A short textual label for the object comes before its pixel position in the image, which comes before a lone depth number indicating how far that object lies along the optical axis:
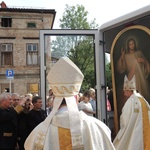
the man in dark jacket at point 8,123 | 5.50
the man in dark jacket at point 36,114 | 6.21
